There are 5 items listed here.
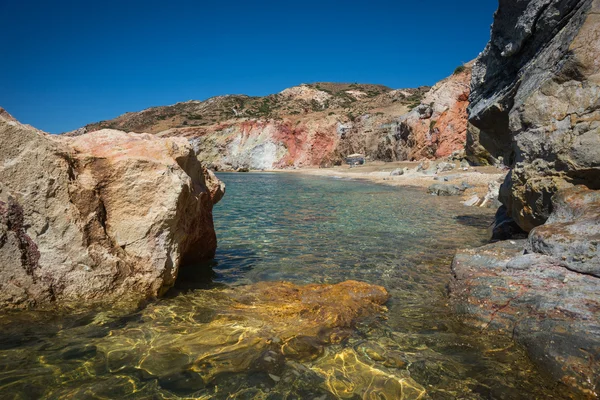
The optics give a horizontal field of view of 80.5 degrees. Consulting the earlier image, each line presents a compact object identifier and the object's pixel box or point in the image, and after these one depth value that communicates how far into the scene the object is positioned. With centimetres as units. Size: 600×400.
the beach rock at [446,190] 1892
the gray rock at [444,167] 3014
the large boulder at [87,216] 388
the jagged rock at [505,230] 750
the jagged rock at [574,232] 383
